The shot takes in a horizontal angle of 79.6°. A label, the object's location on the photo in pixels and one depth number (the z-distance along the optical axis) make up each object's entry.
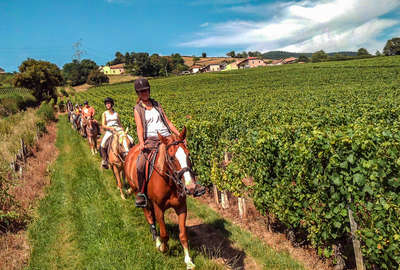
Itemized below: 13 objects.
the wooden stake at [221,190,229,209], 7.87
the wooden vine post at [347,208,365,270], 4.11
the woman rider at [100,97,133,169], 9.19
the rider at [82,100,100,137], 13.88
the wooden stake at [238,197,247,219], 7.08
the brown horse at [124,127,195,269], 4.00
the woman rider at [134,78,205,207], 4.97
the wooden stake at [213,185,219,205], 8.35
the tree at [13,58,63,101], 52.28
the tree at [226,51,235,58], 188.71
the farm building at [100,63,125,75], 156.88
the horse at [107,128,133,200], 8.27
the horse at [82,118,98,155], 13.94
